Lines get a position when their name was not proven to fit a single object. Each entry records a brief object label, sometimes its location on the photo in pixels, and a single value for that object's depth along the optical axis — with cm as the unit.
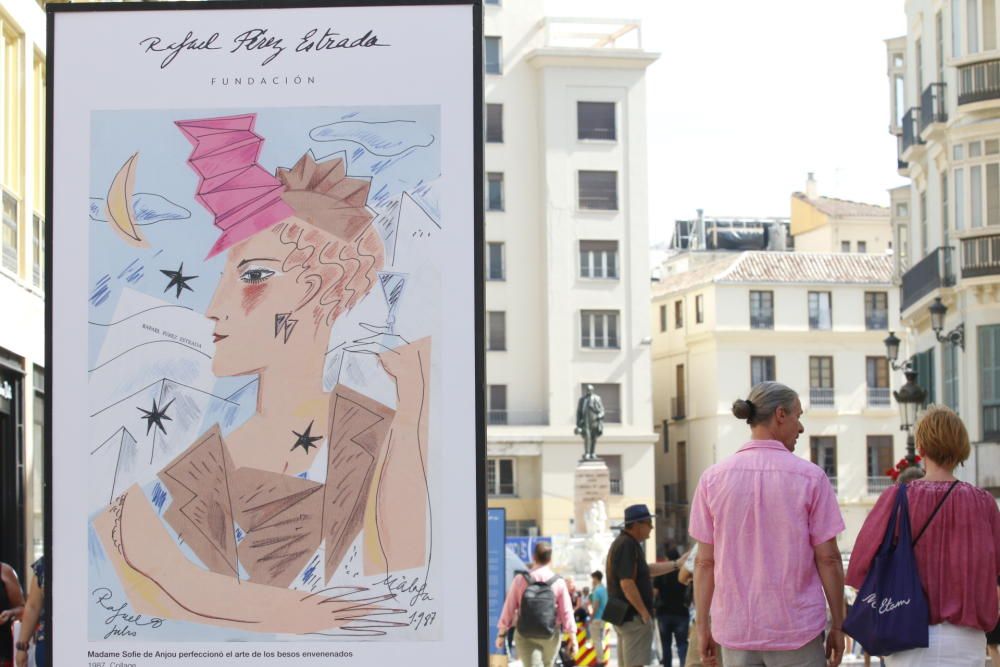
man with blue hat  1237
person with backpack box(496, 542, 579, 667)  1494
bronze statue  6278
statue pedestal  5869
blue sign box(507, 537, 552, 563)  4478
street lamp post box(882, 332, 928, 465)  2636
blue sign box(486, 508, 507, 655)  1945
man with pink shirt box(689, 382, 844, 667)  706
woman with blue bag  689
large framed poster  599
